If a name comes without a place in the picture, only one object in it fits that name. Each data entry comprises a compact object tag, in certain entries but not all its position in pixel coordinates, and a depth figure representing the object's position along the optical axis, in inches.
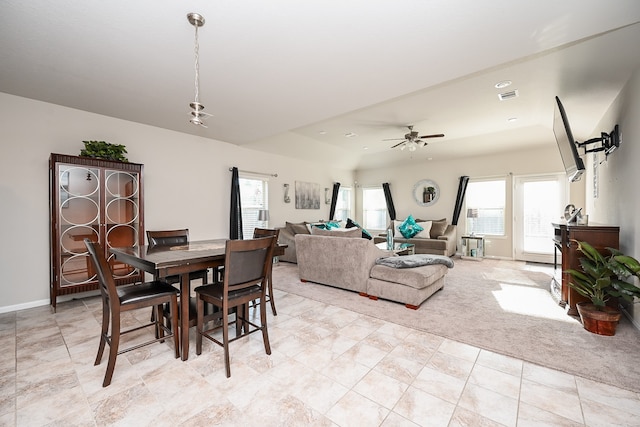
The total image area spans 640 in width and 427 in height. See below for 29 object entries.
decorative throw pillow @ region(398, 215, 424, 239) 271.0
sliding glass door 233.0
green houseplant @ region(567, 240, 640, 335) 91.5
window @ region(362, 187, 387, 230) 345.7
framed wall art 281.1
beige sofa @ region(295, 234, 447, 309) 128.5
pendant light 76.5
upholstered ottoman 126.3
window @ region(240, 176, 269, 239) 234.1
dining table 76.2
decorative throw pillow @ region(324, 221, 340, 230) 273.1
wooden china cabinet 124.8
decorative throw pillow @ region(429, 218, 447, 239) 267.7
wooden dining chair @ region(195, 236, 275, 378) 78.3
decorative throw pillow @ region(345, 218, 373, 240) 285.3
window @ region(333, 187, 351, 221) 342.0
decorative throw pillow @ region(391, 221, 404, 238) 286.7
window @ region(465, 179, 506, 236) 259.8
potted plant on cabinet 135.0
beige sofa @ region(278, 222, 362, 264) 236.7
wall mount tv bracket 125.4
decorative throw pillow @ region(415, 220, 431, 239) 270.0
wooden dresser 111.4
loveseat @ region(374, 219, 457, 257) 248.1
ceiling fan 204.4
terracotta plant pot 97.6
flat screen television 113.2
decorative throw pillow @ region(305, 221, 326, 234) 266.8
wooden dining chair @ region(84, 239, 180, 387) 72.1
